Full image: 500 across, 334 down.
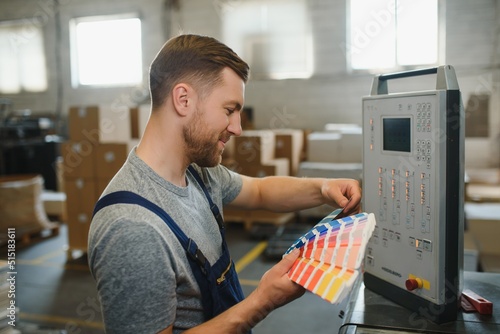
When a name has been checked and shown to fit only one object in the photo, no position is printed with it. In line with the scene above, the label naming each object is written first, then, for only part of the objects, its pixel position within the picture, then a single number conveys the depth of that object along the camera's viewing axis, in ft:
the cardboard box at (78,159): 14.89
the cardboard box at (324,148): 18.78
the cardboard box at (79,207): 14.93
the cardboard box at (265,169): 18.03
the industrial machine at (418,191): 3.29
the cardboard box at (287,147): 19.67
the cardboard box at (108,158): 14.60
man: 3.32
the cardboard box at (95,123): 14.80
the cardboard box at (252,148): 18.19
